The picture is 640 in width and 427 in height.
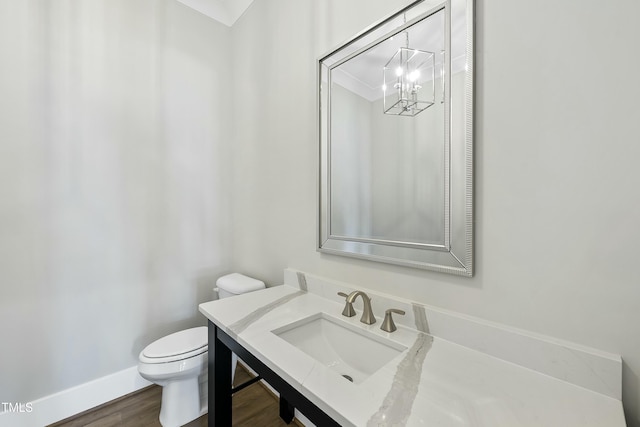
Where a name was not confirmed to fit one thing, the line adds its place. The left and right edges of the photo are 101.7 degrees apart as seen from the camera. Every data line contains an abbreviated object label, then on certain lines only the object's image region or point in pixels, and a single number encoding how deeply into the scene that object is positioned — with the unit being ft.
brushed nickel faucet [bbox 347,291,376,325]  3.35
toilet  4.52
